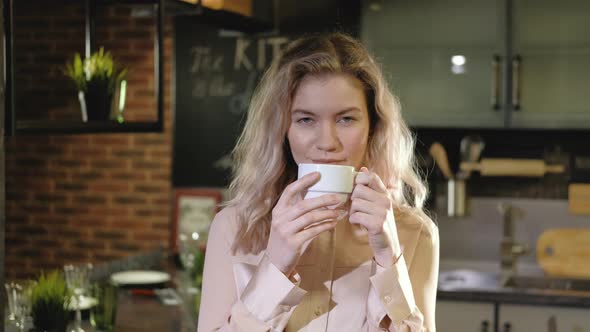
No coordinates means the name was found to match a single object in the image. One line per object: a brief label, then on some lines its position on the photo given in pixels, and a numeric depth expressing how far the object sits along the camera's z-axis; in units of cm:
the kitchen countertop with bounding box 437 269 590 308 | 367
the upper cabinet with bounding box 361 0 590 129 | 407
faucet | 436
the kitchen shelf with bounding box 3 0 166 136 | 217
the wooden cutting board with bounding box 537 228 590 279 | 418
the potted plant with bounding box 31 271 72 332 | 247
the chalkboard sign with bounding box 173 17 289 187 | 471
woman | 146
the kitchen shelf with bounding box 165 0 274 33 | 331
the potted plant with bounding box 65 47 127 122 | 282
